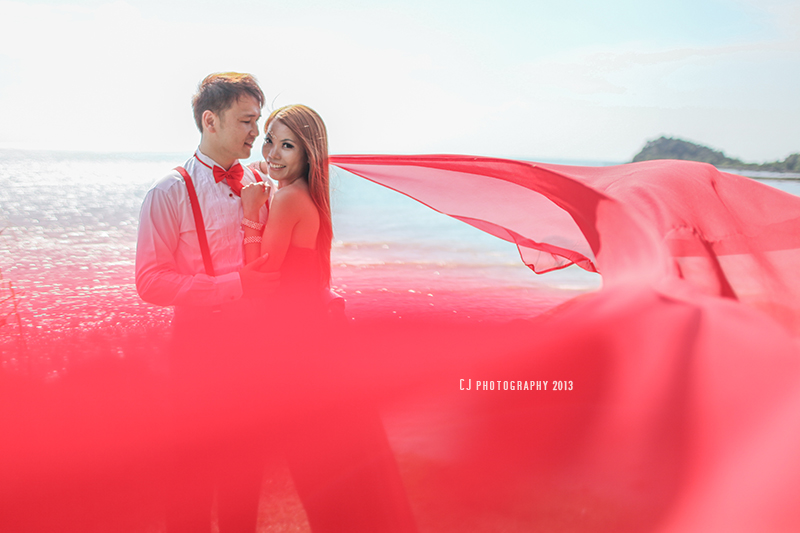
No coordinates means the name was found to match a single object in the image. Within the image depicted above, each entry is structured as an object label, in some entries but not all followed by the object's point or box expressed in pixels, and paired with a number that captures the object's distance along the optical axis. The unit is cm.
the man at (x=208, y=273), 231
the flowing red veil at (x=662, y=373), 272
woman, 245
